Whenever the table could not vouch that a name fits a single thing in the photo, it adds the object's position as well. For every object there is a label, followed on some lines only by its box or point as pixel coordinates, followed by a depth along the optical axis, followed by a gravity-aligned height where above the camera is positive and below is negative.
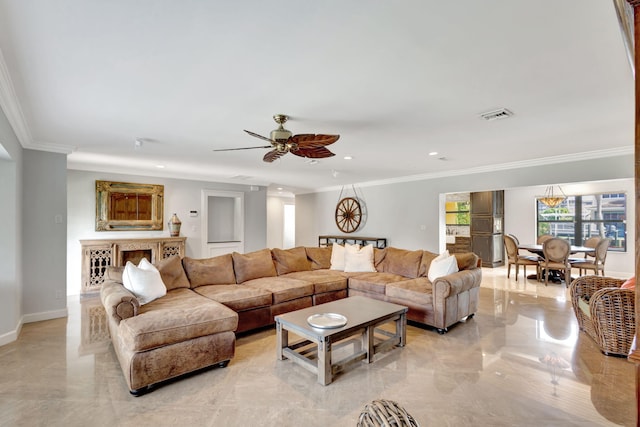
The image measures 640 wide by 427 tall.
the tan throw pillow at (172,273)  3.78 -0.73
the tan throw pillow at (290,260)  4.92 -0.74
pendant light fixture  7.37 +0.42
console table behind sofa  7.71 -0.69
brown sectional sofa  2.47 -0.93
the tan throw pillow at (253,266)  4.41 -0.75
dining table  6.33 -0.79
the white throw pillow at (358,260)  5.08 -0.75
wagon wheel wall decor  8.33 -0.01
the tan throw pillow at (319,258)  5.39 -0.76
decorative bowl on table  2.70 -0.96
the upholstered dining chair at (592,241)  7.12 -0.61
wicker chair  2.95 -1.01
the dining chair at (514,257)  6.78 -0.93
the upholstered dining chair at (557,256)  6.07 -0.80
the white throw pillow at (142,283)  3.12 -0.70
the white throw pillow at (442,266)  4.03 -0.67
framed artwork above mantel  5.83 +0.16
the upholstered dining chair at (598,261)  6.10 -0.91
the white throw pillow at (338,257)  5.27 -0.72
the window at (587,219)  7.37 -0.09
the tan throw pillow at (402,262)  4.71 -0.74
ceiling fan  2.78 +0.67
